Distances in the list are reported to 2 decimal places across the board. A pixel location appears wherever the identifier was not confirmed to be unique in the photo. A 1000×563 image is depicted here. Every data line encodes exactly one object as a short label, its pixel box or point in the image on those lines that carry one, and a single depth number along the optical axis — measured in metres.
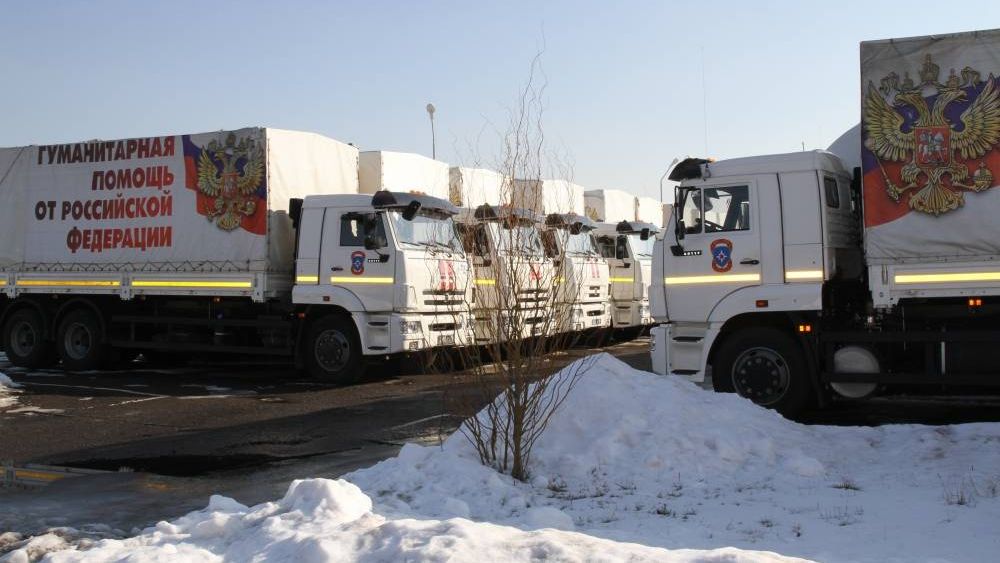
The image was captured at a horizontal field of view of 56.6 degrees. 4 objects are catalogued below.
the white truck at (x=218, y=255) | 13.59
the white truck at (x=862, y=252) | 9.05
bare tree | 6.96
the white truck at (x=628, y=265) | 20.50
